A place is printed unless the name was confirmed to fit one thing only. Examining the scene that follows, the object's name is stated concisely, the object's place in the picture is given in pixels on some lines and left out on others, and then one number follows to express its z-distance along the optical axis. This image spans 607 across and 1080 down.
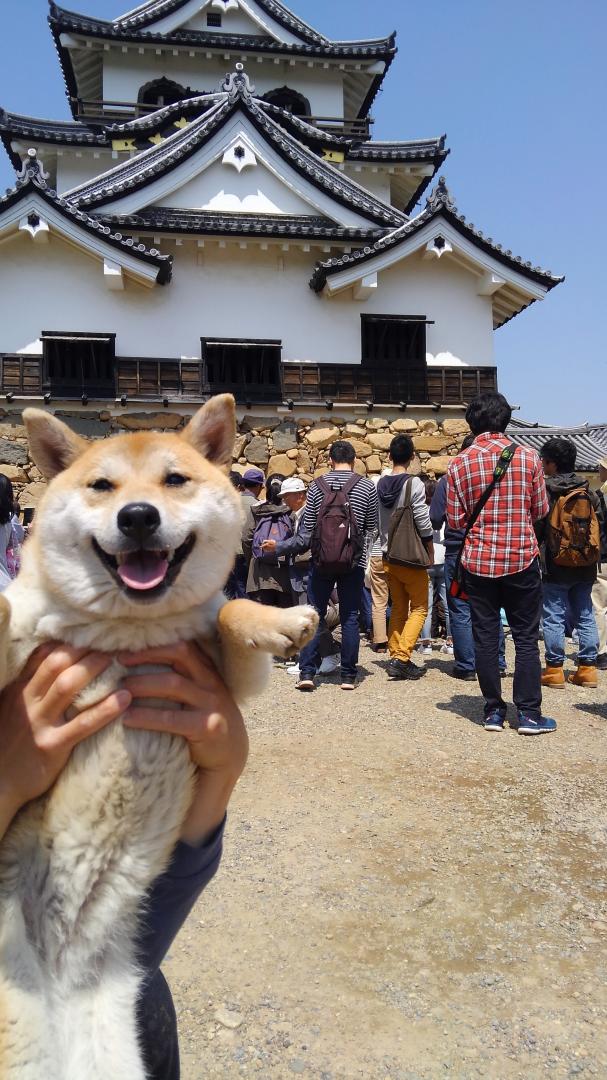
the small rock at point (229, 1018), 2.76
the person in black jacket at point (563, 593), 7.05
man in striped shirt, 7.27
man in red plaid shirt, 5.61
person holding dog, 1.67
